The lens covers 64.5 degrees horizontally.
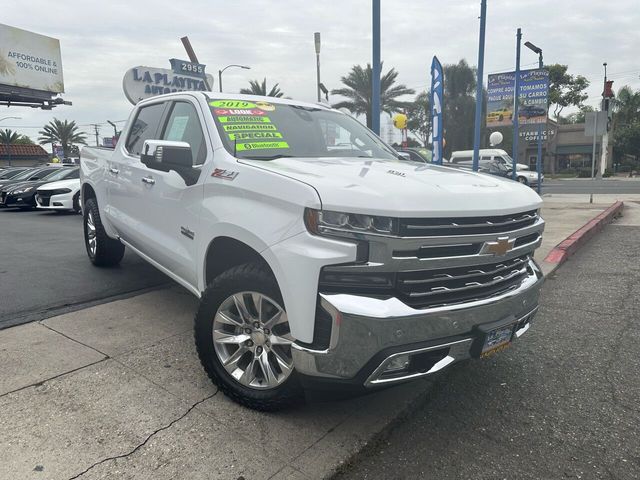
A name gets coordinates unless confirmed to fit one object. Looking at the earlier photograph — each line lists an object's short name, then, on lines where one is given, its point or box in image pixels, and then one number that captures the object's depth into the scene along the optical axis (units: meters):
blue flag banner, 10.32
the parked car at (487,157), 30.42
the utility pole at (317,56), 18.48
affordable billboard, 36.47
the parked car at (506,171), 27.00
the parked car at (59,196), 13.89
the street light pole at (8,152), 54.09
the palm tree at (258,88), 32.88
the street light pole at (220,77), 22.55
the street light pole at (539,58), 18.25
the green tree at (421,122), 51.04
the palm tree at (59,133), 65.25
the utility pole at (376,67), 7.72
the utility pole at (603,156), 41.06
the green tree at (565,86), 48.25
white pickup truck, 2.36
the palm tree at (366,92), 32.75
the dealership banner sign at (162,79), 13.74
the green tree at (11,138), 58.24
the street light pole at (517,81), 16.83
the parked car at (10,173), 21.53
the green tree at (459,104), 43.44
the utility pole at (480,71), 12.46
